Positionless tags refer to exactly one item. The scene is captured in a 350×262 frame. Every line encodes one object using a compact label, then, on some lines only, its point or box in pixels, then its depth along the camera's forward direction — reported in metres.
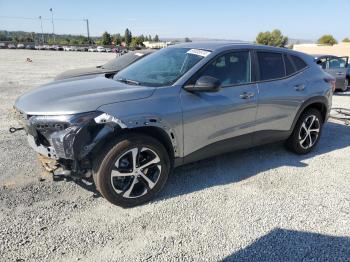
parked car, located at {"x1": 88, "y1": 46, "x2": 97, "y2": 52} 73.69
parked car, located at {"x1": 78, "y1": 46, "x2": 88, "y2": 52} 74.22
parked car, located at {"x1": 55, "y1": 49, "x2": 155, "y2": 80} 8.84
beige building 47.70
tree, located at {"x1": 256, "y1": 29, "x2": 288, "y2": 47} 95.88
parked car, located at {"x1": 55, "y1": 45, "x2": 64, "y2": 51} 72.43
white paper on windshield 4.15
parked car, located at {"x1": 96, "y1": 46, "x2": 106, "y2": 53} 70.74
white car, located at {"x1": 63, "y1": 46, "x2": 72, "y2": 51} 74.19
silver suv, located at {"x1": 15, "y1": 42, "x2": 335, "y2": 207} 3.29
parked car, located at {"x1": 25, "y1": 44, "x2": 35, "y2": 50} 71.77
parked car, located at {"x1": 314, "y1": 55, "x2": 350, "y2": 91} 12.38
